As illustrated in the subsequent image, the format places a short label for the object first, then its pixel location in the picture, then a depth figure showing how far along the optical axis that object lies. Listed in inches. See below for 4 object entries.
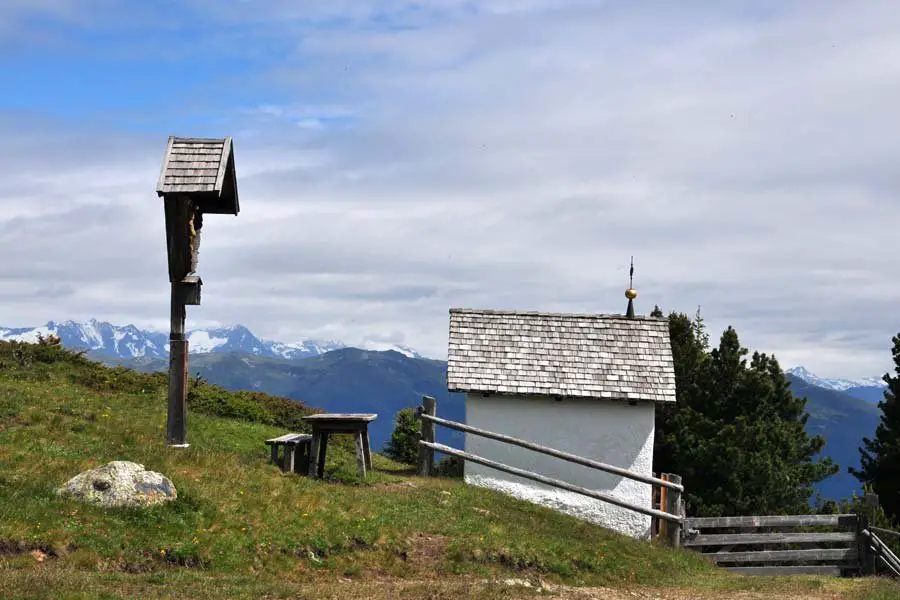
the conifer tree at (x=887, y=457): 1883.6
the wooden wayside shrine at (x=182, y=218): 728.3
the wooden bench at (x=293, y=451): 772.0
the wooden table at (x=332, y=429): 778.0
